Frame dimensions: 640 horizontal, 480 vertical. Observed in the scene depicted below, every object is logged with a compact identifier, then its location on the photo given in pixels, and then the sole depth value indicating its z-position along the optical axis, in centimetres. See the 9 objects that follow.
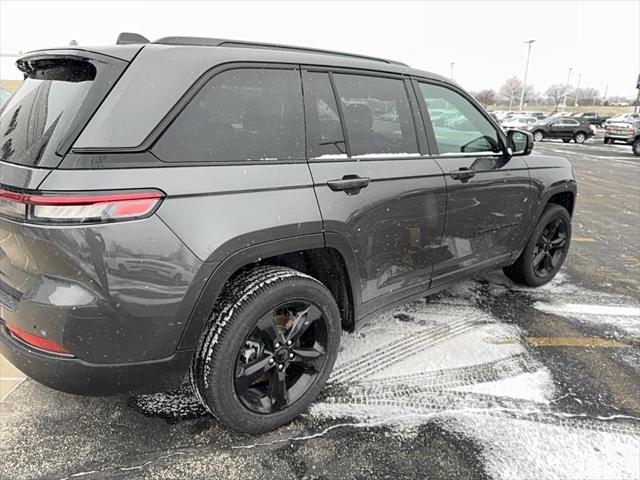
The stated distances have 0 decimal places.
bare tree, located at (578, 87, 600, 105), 10450
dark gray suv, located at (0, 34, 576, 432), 167
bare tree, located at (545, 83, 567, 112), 10512
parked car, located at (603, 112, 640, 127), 2427
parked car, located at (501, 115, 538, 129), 2986
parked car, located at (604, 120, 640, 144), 2244
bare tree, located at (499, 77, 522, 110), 10019
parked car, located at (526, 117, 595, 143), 2636
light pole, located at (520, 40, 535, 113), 5498
